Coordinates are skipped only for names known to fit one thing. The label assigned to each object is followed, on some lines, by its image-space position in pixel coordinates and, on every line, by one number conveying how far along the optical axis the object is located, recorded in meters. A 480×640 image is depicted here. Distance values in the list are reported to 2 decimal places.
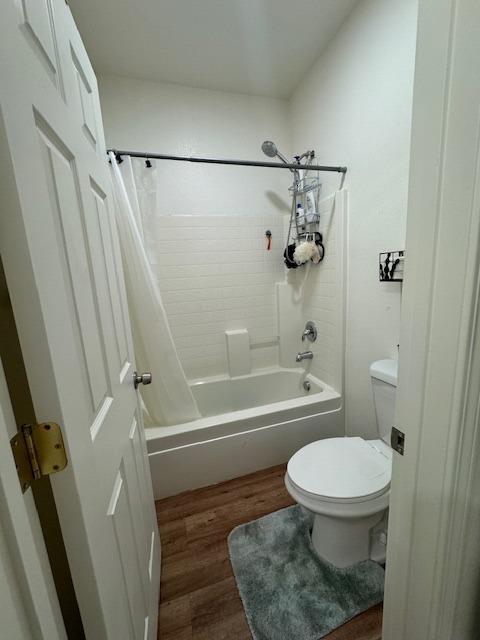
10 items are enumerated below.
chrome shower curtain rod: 1.46
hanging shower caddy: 1.87
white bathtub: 1.54
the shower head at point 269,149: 1.83
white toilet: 1.03
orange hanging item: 2.25
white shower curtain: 1.48
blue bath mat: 0.97
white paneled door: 0.36
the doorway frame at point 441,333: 0.43
